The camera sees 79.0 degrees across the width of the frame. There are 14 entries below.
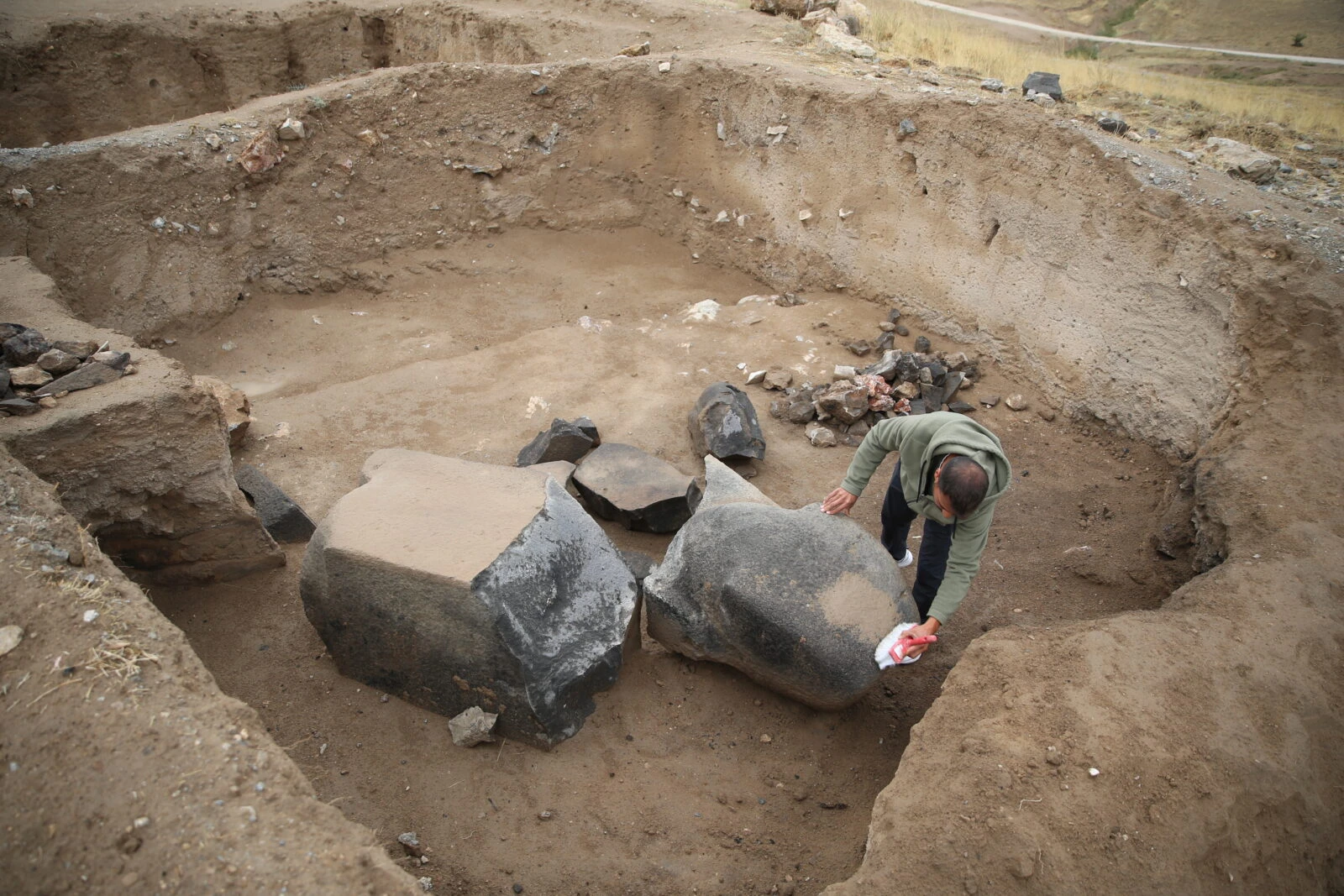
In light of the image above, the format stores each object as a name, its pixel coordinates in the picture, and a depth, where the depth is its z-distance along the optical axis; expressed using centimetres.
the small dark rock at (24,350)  354
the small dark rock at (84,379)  340
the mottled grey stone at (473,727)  311
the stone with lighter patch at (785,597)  305
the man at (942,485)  283
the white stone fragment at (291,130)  625
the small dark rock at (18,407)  322
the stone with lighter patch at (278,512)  415
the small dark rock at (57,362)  348
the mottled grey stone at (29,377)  336
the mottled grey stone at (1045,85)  642
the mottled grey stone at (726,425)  482
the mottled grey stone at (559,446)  474
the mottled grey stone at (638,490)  430
